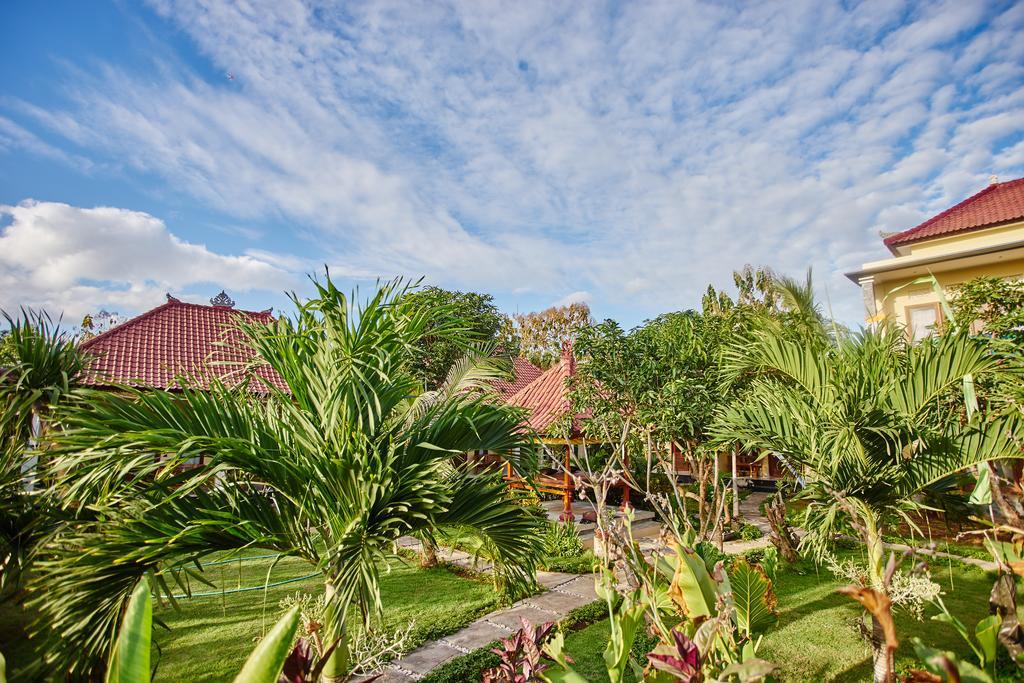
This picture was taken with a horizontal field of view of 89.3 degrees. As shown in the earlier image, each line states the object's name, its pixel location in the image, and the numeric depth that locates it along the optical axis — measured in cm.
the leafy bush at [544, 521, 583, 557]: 942
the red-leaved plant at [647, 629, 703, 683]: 209
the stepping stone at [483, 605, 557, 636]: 625
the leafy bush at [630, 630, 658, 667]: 524
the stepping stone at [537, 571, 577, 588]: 790
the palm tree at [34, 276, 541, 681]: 242
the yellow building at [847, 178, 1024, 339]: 1110
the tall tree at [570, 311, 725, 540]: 761
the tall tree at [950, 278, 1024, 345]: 743
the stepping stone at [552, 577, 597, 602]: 735
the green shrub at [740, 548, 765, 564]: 808
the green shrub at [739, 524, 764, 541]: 1076
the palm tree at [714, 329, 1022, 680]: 470
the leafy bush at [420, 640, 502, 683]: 476
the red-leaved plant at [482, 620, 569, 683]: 319
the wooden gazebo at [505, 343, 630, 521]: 1094
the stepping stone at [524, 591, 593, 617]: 678
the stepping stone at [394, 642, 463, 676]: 509
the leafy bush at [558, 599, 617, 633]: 621
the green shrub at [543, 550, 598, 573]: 862
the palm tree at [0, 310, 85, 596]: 300
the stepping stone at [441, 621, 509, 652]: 562
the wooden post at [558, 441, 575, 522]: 1165
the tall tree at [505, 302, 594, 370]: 3353
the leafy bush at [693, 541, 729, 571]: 451
